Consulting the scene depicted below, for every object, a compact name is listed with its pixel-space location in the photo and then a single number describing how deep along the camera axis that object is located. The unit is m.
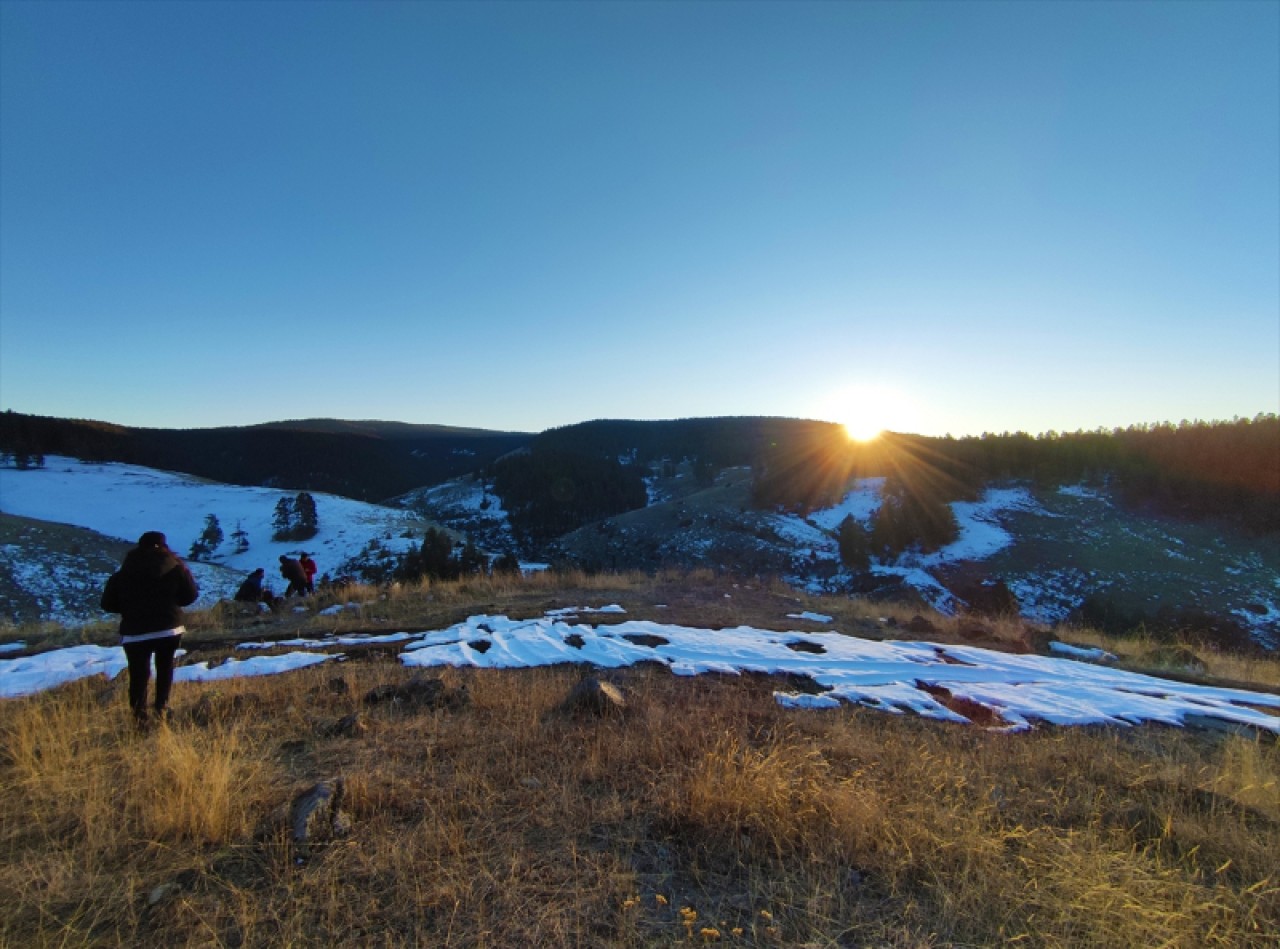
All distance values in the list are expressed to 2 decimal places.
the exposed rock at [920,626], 12.23
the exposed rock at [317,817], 3.05
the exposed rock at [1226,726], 5.84
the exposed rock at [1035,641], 11.08
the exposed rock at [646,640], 9.06
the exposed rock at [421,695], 5.59
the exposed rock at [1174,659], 10.66
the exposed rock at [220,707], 5.04
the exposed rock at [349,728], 4.79
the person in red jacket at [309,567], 15.16
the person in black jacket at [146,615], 4.95
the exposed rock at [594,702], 5.19
